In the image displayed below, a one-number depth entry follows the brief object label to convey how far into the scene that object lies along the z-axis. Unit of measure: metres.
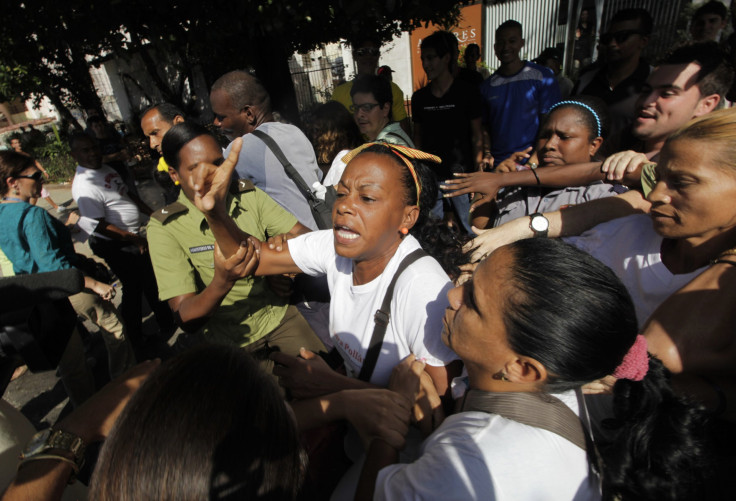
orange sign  12.46
